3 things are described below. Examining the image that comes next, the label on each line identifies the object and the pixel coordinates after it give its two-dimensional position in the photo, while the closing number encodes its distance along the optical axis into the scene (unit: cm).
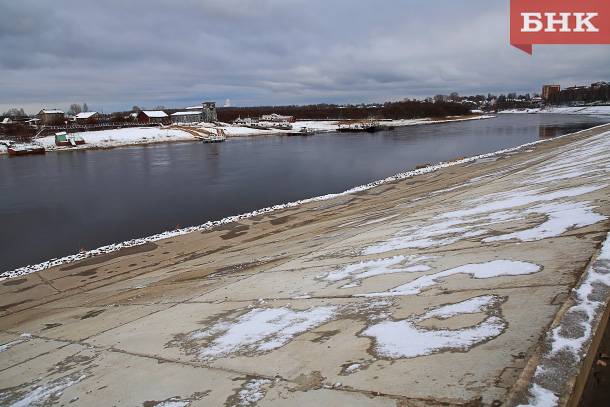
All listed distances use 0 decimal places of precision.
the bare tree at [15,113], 16219
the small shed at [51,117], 11106
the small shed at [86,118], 11193
